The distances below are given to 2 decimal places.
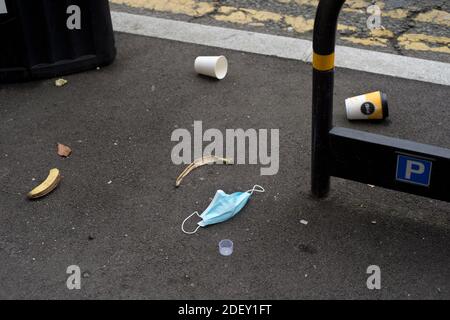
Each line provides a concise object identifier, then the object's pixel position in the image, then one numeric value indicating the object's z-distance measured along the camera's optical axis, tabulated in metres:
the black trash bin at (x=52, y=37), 4.49
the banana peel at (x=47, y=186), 3.56
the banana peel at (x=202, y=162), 3.73
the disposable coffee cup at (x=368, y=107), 4.05
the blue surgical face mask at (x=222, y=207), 3.34
